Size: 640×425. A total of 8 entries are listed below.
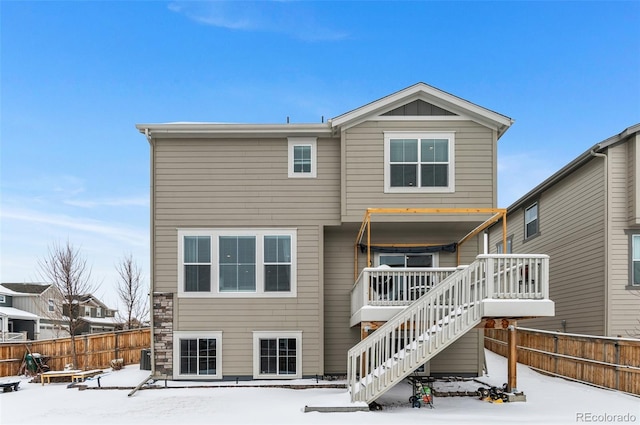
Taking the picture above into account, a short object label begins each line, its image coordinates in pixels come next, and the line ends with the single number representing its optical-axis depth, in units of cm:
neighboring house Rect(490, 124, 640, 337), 1389
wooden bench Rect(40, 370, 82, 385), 1329
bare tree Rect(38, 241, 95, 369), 1769
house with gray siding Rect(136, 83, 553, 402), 1283
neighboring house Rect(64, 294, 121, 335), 4172
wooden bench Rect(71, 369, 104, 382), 1324
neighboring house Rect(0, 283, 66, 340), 3470
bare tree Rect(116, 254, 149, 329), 2561
